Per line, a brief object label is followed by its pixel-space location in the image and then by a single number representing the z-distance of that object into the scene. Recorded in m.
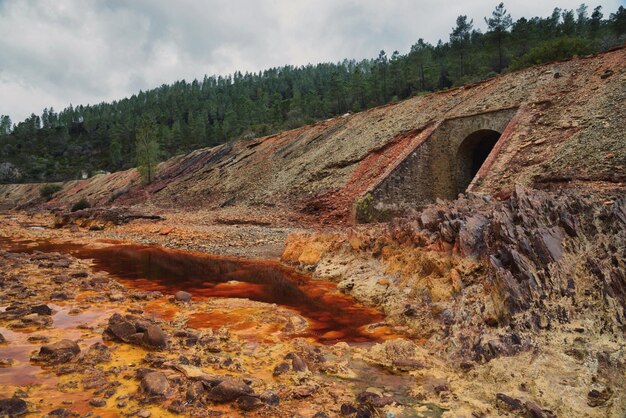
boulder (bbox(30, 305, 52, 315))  6.77
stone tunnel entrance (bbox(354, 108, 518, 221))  18.69
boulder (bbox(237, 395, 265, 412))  4.12
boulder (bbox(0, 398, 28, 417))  3.60
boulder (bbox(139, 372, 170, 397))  4.18
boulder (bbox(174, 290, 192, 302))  8.37
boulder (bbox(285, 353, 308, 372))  5.07
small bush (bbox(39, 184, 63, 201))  57.06
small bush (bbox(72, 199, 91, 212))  37.08
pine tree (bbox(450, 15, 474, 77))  67.62
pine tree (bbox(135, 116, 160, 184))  44.31
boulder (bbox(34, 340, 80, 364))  4.90
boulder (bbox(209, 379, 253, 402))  4.22
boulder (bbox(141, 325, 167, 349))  5.45
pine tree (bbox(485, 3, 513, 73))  53.44
